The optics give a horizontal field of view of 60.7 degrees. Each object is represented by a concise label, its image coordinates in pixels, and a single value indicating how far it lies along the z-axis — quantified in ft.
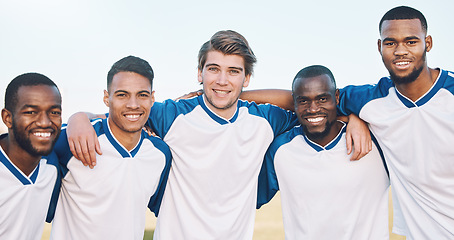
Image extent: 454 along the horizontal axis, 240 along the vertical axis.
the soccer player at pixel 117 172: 9.10
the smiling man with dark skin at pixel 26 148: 8.16
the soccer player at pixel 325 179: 10.23
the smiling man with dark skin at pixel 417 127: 9.42
